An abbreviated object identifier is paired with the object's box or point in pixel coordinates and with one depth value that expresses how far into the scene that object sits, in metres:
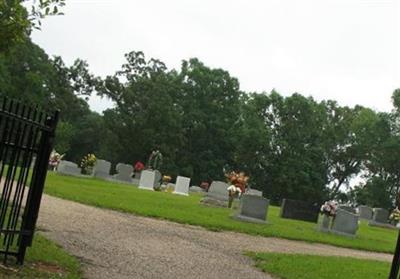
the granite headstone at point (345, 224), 21.92
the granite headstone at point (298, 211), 26.64
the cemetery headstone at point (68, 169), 35.22
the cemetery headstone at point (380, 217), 37.62
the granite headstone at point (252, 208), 20.39
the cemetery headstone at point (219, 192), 28.45
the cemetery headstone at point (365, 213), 40.66
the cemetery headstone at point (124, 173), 37.62
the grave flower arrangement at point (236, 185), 25.30
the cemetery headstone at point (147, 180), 32.84
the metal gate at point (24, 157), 6.70
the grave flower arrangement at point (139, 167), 41.62
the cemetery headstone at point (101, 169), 36.88
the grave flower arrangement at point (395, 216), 30.80
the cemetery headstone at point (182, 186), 33.05
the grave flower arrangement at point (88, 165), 39.78
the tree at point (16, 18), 8.17
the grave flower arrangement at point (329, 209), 22.29
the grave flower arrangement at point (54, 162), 37.44
